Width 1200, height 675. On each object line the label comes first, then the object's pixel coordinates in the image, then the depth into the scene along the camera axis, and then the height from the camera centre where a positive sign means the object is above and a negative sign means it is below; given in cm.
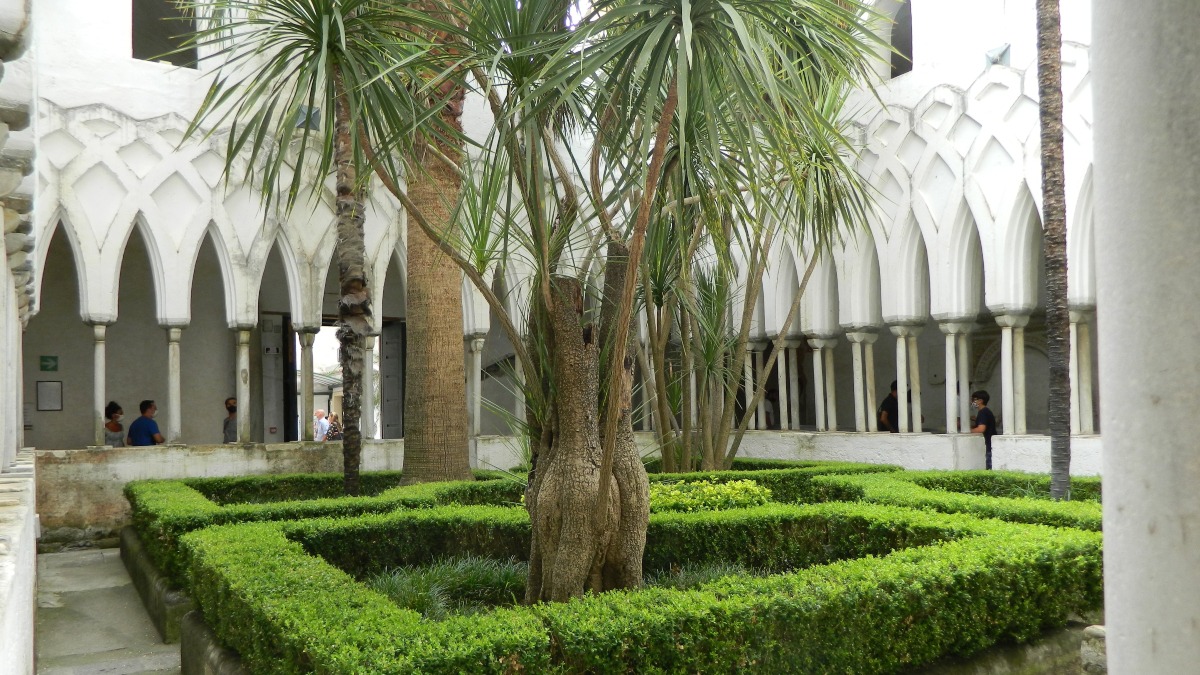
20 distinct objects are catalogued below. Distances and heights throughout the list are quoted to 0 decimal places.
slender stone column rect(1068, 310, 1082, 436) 1084 -19
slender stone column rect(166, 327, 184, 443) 1139 -10
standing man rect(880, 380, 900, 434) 1378 -69
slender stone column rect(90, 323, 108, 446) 1099 -1
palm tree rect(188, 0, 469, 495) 420 +140
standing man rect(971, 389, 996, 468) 1182 -72
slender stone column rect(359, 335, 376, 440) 1266 -24
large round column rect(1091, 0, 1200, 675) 120 +5
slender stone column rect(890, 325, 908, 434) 1288 -9
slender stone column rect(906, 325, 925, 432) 1268 -20
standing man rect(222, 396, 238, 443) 1328 -63
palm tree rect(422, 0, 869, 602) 362 +89
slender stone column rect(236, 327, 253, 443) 1167 -26
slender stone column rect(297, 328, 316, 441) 1212 -7
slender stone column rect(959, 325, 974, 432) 1230 -22
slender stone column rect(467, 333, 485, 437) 1328 +3
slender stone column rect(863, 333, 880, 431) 1341 -38
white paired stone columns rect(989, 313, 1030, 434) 1160 -8
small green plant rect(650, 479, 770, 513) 736 -100
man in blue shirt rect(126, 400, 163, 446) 1176 -59
